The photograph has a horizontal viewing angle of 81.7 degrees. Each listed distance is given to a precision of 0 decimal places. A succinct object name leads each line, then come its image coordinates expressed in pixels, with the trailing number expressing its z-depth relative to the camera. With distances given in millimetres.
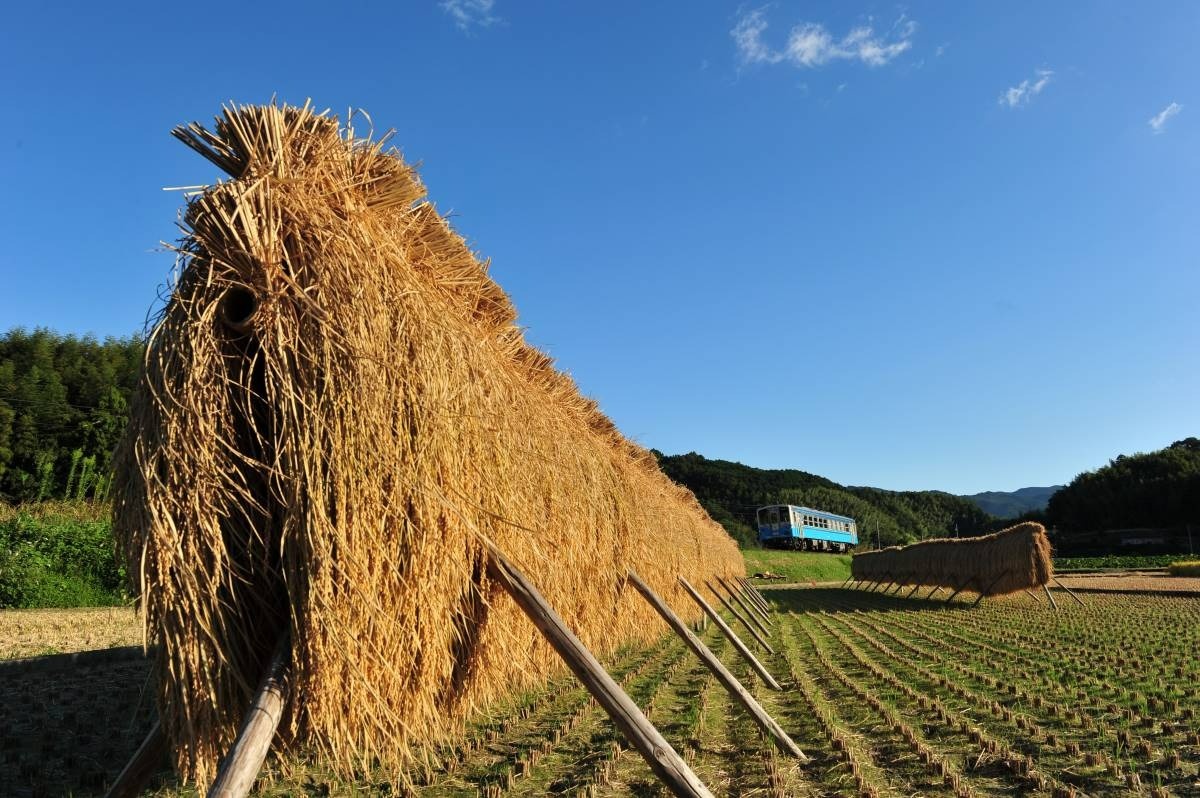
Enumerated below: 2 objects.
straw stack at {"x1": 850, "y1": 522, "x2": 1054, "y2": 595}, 20469
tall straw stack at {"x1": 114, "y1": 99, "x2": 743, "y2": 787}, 2678
